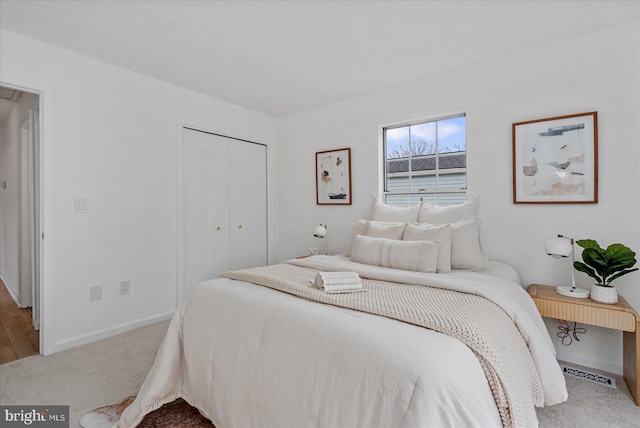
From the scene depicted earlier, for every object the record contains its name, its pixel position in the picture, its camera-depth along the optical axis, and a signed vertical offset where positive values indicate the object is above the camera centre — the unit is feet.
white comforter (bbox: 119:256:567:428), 3.51 -2.00
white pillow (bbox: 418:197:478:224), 8.89 -0.06
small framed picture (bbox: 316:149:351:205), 12.60 +1.38
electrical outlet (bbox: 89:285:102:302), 9.31 -2.30
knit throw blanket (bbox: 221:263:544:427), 3.88 -1.50
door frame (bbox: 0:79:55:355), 8.42 -0.14
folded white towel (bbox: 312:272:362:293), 5.81 -1.28
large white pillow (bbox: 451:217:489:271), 7.95 -0.92
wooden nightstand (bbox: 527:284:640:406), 6.30 -2.17
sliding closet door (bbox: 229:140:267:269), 13.43 +0.32
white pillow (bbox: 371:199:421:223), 9.75 -0.05
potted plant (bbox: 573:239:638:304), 6.64 -1.12
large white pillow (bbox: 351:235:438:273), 7.62 -1.05
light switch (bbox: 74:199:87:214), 9.00 +0.20
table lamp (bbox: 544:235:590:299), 7.16 -0.91
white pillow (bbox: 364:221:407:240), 8.96 -0.52
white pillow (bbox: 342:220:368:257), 9.91 -0.53
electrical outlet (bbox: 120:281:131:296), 9.95 -2.28
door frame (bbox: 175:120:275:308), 11.30 +0.33
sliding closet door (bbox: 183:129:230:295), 11.79 +0.27
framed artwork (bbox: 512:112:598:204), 7.89 +1.29
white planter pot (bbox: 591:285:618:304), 6.77 -1.77
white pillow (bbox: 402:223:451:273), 7.80 -0.64
